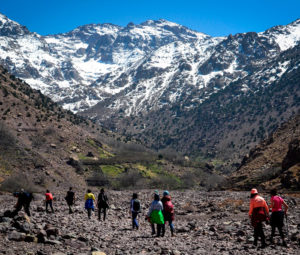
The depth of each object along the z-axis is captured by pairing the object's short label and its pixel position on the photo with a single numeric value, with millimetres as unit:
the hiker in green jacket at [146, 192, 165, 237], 18531
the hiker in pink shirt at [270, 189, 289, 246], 16609
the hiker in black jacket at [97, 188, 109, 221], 26203
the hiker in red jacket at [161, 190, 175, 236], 19128
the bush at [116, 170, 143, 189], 108619
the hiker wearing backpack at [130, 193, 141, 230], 21516
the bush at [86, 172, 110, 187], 103925
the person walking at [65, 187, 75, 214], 30295
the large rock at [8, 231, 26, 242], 13898
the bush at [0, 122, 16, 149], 95438
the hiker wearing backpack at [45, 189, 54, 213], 30798
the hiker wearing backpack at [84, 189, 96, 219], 26828
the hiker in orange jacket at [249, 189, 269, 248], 15641
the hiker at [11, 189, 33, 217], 24516
